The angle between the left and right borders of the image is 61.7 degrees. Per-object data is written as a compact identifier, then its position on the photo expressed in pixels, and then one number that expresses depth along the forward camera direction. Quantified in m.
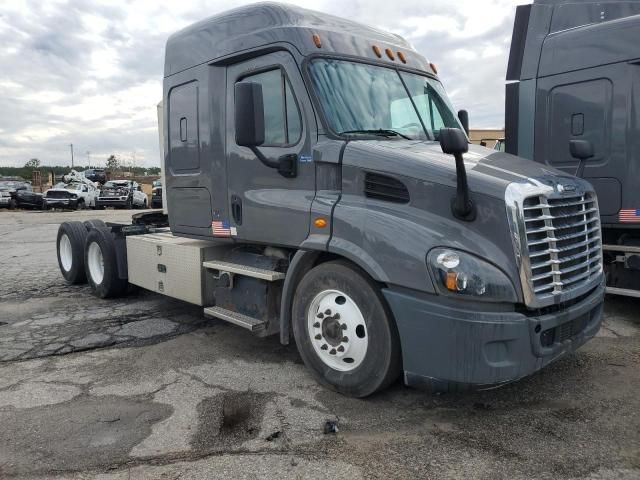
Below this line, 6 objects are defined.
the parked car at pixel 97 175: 48.32
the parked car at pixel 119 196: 32.12
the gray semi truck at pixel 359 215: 3.35
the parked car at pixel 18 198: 30.47
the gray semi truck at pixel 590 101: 5.79
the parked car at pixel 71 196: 29.80
